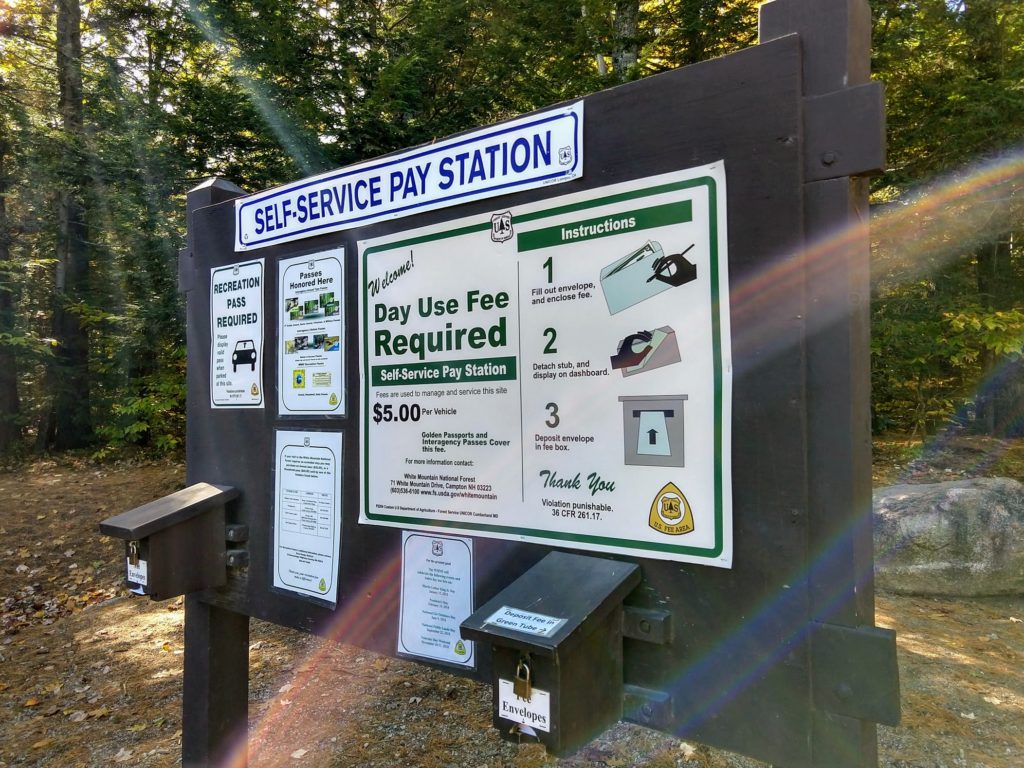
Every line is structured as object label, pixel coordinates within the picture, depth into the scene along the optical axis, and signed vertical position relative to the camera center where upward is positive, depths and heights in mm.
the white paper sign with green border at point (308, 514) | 2105 -390
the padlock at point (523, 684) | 1367 -586
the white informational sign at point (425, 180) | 1648 +570
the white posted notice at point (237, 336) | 2391 +190
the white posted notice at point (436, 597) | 1800 -556
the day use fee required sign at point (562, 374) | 1412 +31
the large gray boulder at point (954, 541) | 5102 -1182
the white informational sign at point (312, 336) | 2119 +168
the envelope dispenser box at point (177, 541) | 2211 -496
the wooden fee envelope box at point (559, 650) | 1340 -527
